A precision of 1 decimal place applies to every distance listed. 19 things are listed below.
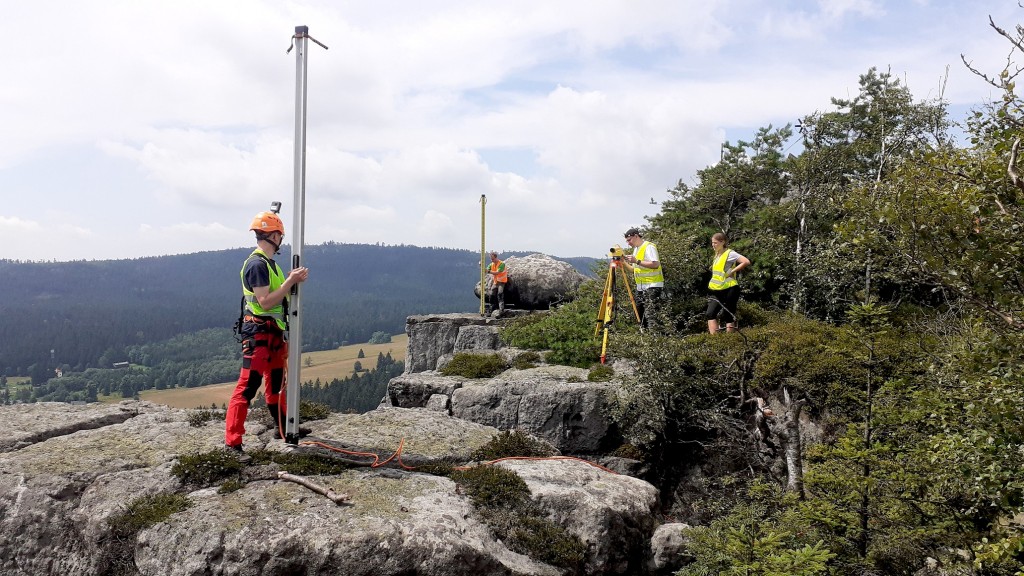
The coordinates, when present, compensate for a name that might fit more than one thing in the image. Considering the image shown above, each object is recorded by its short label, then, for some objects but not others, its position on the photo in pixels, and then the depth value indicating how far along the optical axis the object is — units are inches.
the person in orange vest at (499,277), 881.5
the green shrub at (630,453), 424.5
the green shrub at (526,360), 532.4
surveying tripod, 513.3
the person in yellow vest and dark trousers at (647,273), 503.2
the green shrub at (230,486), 230.4
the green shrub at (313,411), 336.8
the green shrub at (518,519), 231.9
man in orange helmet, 254.8
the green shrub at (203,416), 321.8
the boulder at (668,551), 271.1
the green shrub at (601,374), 466.7
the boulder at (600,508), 245.9
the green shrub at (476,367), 518.0
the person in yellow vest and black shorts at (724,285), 490.0
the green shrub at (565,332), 568.2
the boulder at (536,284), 911.7
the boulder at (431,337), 829.8
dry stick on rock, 225.9
